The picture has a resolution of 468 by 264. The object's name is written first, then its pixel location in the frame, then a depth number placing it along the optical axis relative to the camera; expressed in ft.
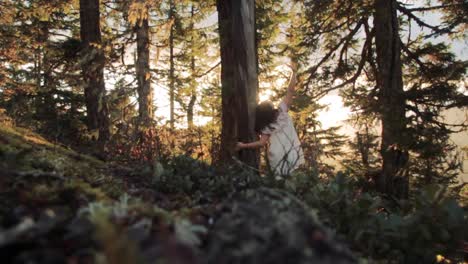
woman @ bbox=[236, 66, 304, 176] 16.11
